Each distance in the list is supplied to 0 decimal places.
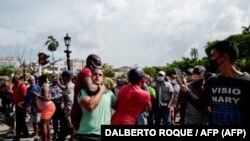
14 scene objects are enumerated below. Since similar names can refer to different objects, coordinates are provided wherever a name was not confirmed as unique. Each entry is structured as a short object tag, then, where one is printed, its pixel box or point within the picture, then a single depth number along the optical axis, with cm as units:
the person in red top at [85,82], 219
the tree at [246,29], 4798
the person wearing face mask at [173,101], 617
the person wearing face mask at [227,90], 193
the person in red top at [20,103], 549
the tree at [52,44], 5261
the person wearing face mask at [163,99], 605
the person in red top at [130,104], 257
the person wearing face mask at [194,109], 294
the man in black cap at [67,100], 445
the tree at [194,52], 6401
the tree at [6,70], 5529
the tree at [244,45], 4195
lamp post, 850
